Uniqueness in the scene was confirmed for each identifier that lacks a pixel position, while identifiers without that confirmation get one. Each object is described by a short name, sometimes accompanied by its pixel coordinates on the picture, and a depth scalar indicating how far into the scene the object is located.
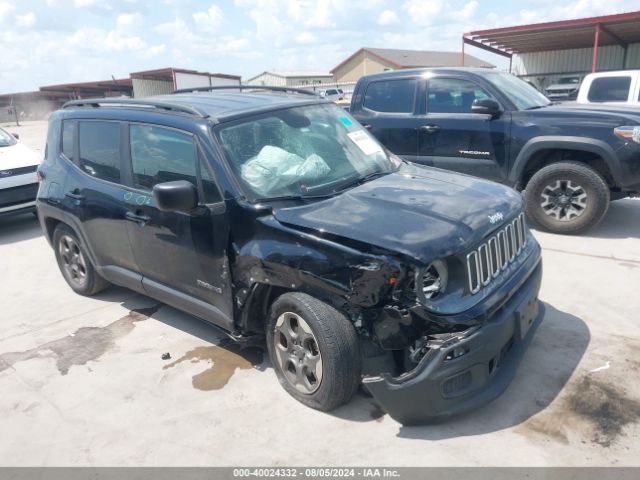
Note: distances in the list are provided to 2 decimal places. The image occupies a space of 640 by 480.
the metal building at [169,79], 33.84
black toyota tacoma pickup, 6.06
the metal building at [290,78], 59.66
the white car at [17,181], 7.94
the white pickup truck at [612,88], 9.58
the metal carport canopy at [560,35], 17.00
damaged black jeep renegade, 2.85
